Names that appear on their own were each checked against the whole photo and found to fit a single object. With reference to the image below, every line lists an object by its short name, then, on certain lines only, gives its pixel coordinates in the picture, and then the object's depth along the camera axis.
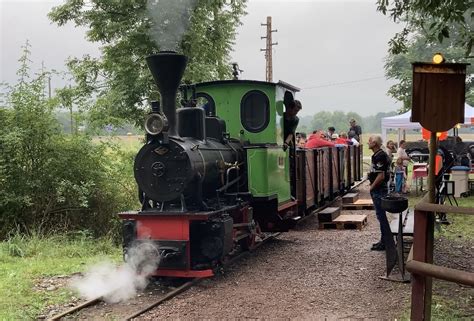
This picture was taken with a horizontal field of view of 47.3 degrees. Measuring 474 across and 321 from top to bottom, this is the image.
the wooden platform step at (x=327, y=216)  10.44
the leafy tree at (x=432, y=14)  5.44
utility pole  31.77
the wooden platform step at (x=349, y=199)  13.54
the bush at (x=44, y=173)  9.64
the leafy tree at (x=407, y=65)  28.64
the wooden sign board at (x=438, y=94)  4.38
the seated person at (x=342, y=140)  15.62
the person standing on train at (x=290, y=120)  9.00
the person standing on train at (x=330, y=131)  16.75
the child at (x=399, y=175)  14.92
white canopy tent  16.99
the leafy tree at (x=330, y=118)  115.00
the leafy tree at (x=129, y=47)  13.75
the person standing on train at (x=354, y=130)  18.93
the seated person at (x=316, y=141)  12.15
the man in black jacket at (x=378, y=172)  7.63
